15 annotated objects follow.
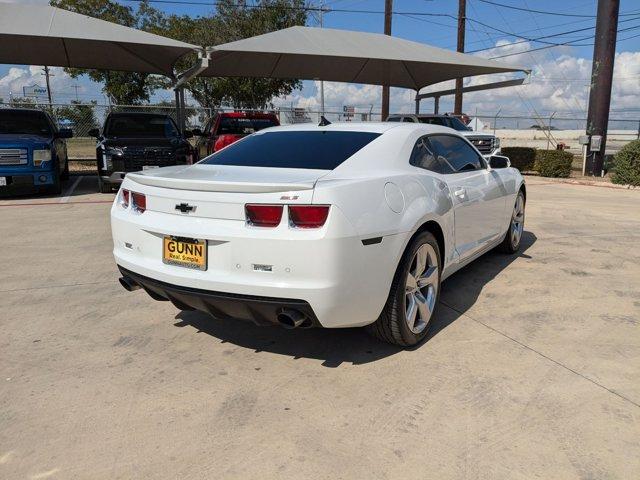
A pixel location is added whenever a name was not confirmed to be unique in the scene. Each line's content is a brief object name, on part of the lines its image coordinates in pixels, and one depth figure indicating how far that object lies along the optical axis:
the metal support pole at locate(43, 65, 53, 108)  35.43
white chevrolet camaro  2.89
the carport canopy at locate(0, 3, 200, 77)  12.35
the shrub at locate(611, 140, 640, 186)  14.40
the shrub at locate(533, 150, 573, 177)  16.88
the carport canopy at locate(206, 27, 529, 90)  14.48
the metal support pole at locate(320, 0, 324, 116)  24.26
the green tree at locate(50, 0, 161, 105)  29.42
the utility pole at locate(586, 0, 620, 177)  16.42
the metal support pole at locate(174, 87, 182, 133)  15.84
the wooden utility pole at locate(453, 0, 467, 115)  22.89
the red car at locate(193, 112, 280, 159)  12.46
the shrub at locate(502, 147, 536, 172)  18.28
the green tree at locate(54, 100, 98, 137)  20.46
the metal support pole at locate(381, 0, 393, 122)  23.61
